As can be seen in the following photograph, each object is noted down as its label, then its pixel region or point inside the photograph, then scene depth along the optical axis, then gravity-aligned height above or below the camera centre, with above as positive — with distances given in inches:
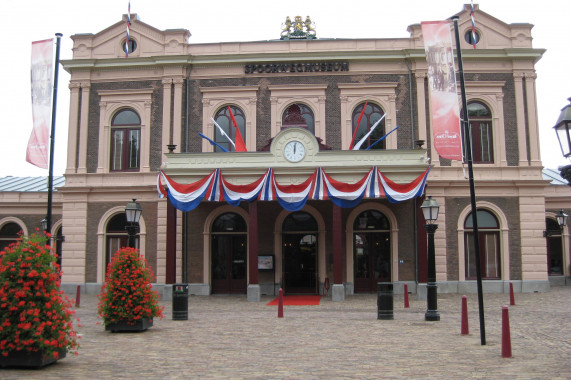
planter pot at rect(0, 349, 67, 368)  375.2 -69.1
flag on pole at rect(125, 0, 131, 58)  1085.8 +403.0
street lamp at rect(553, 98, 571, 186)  355.9 +77.0
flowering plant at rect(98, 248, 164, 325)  550.9 -39.1
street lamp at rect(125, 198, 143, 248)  671.8 +45.3
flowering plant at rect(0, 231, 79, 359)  373.1 -33.2
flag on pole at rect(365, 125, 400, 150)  993.5 +198.8
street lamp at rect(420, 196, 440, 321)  633.6 -12.5
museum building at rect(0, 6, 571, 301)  999.6 +196.1
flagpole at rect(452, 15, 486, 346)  468.6 +35.0
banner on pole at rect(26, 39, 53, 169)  791.1 +214.2
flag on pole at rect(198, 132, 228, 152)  1018.7 +197.0
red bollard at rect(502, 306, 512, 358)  418.0 -67.0
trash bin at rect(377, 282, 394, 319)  649.0 -55.4
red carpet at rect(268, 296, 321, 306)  844.5 -73.8
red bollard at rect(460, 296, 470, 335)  530.9 -66.1
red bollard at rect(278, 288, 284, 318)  682.2 -65.9
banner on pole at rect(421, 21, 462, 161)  564.1 +165.3
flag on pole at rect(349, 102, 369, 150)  1005.8 +221.5
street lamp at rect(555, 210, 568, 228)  1151.6 +66.9
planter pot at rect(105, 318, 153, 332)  553.3 -70.1
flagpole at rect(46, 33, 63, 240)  761.6 +177.7
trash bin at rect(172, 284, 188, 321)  657.6 -59.6
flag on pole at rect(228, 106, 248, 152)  984.3 +189.0
